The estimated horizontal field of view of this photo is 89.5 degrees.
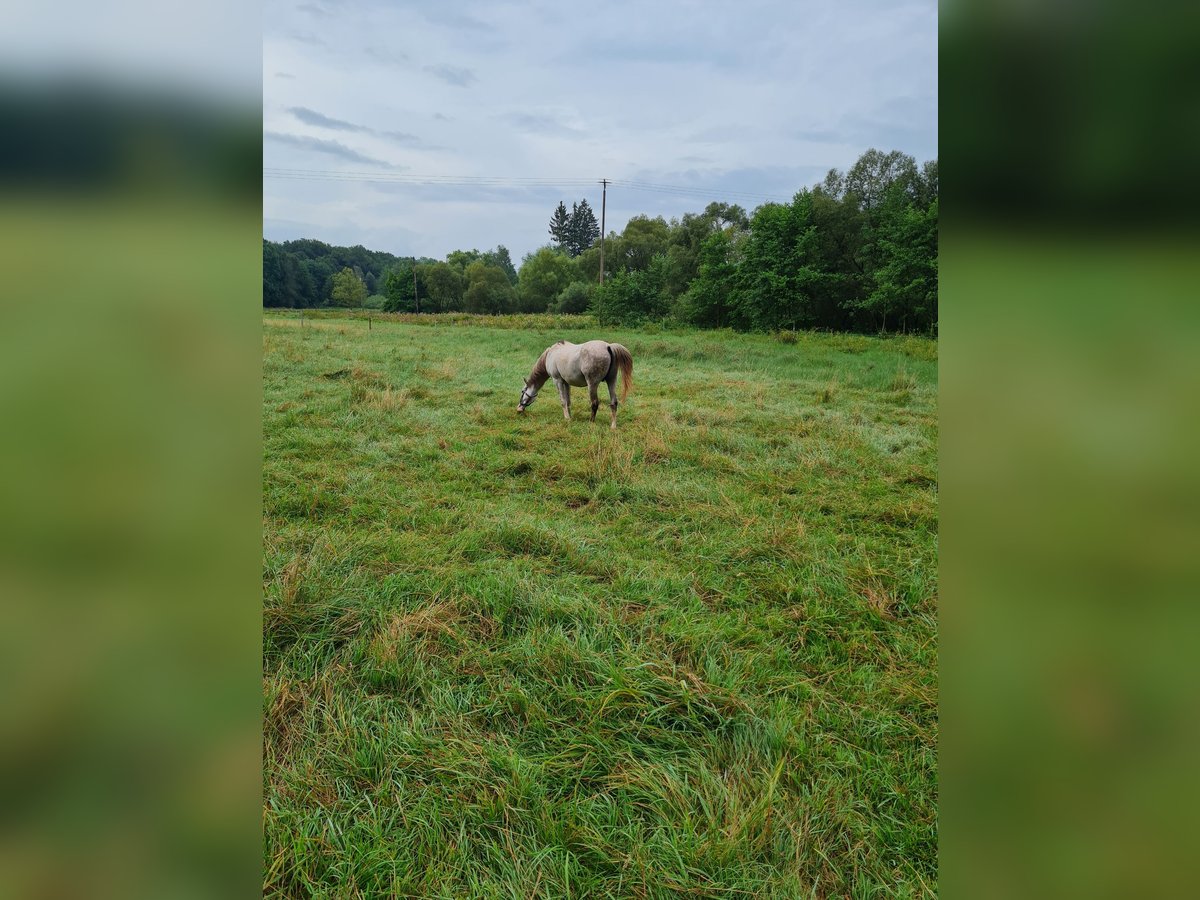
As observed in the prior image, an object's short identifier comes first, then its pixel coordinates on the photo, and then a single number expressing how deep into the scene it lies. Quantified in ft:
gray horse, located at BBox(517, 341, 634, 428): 28.48
